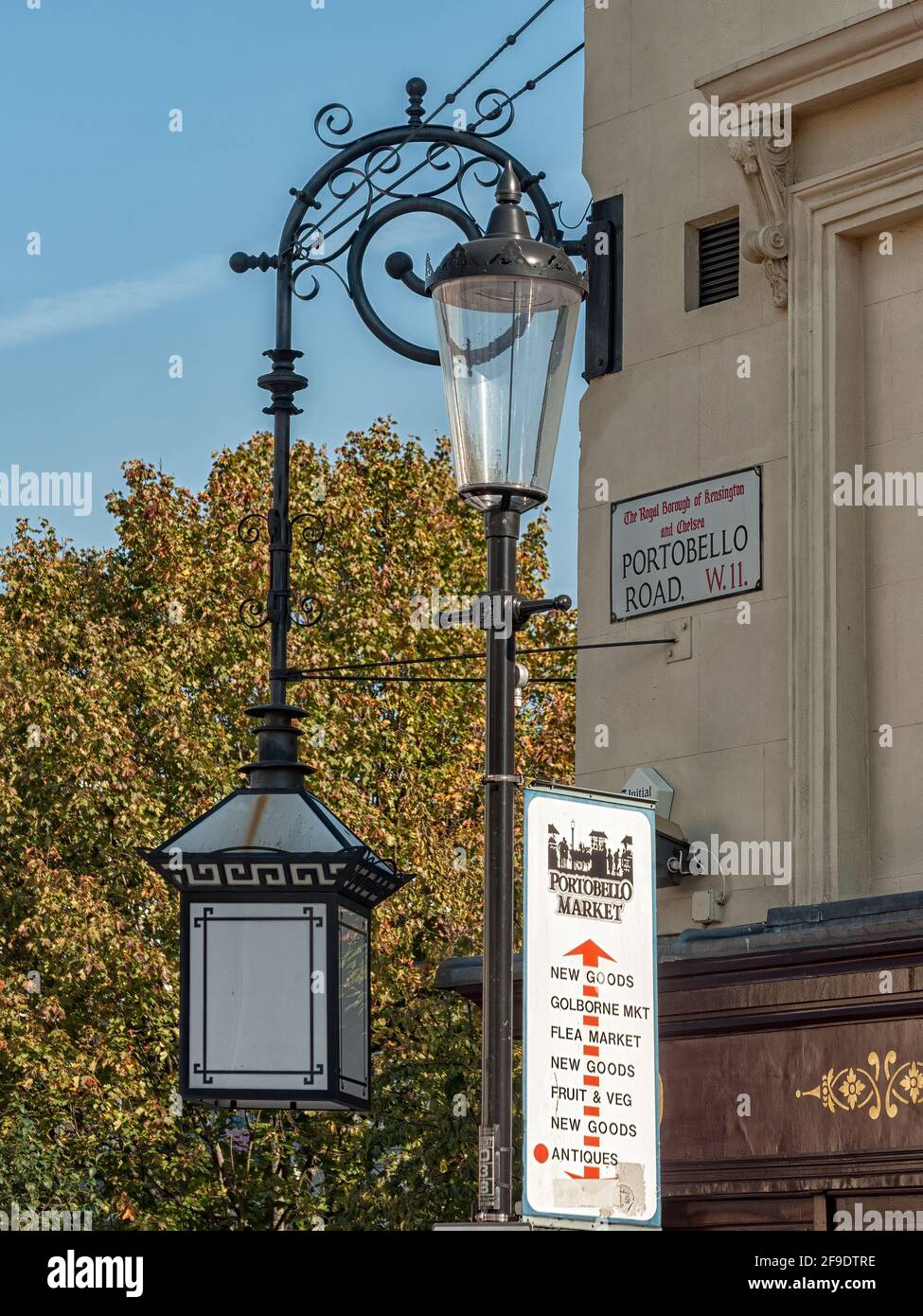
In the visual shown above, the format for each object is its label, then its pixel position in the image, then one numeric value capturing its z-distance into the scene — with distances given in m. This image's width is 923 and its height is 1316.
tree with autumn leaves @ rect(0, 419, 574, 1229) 46.91
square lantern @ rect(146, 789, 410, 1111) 19.22
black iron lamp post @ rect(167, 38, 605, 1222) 12.83
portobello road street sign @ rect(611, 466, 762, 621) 22.16
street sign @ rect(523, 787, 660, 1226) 13.16
